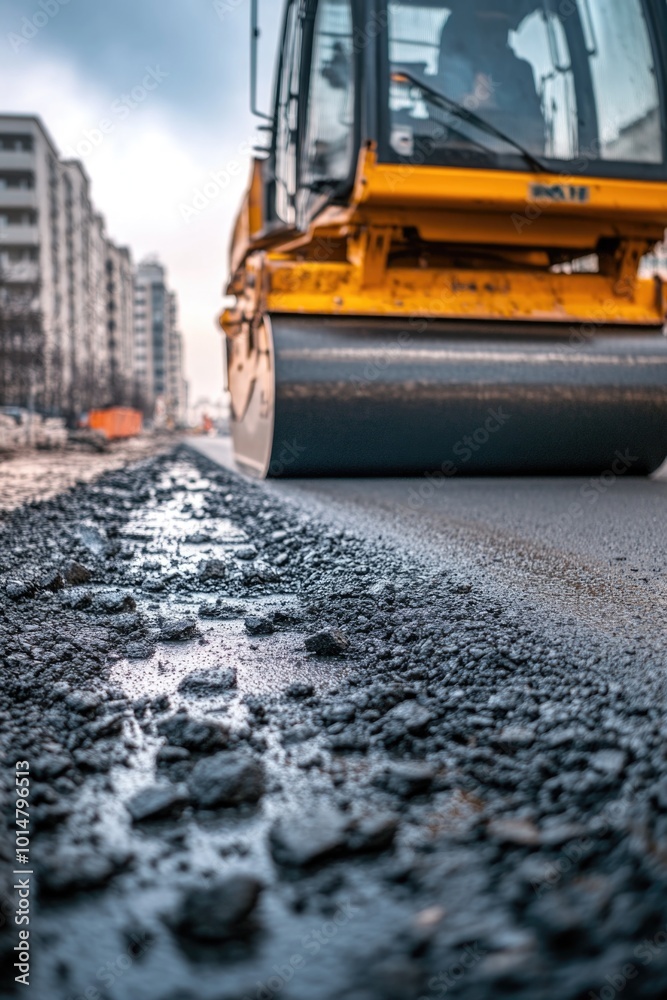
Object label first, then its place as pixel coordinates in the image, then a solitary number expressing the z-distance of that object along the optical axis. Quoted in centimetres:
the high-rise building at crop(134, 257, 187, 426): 11312
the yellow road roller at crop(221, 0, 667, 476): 527
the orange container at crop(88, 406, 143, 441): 2872
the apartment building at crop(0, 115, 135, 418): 3225
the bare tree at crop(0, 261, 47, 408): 2272
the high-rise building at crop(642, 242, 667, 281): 5423
